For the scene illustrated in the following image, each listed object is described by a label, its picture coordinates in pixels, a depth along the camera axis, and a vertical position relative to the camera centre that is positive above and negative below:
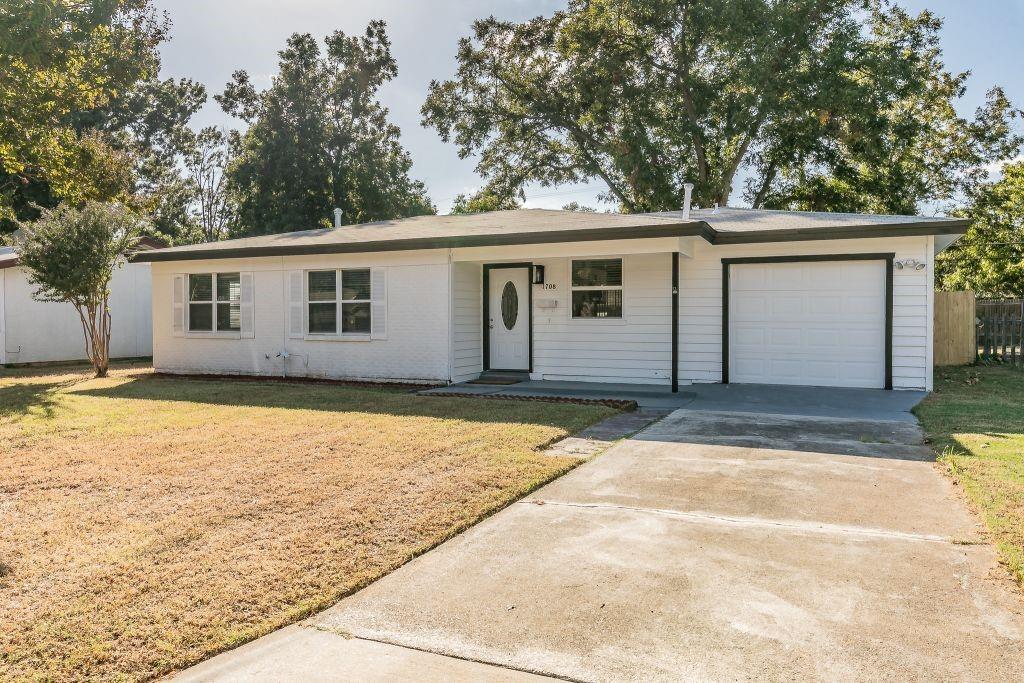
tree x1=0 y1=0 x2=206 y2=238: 13.60 +5.44
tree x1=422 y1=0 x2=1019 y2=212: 20.48 +7.31
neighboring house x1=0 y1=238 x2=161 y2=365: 16.80 +0.11
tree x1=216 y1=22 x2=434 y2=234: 30.09 +8.20
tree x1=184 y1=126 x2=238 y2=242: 38.38 +8.39
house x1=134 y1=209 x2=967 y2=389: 10.53 +0.44
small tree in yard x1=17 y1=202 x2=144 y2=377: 12.68 +1.41
